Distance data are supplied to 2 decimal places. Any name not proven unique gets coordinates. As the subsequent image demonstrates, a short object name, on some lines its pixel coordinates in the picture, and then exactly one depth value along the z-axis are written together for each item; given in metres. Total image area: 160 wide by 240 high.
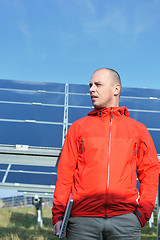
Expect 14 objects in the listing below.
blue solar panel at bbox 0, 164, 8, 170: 7.63
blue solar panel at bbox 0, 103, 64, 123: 5.69
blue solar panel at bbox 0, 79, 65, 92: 7.68
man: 2.62
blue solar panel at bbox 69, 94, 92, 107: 6.85
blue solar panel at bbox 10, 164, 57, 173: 7.57
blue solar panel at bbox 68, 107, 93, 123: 5.85
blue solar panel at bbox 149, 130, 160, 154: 4.61
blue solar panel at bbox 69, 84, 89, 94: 7.81
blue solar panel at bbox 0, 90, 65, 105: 6.64
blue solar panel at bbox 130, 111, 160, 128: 5.60
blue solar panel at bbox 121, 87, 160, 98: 7.63
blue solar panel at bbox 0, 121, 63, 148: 4.57
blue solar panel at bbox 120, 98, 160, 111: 6.66
